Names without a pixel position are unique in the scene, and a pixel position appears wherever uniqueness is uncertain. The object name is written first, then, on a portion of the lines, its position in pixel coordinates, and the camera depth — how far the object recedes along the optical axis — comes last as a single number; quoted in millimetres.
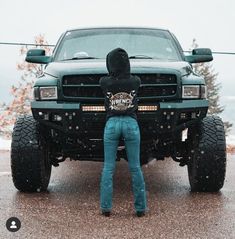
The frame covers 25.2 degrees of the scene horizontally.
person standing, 4812
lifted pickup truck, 5305
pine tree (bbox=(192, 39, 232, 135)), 64000
